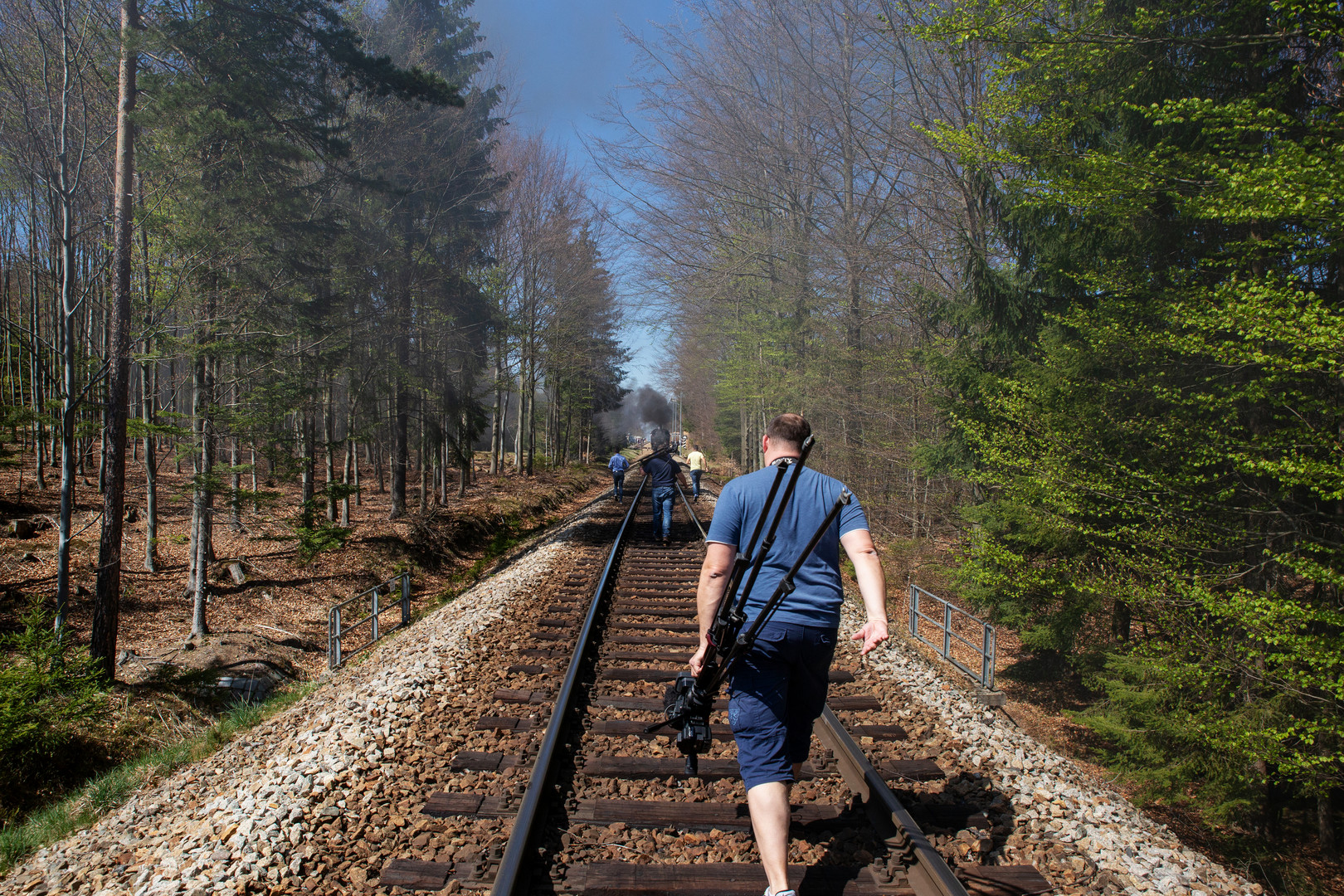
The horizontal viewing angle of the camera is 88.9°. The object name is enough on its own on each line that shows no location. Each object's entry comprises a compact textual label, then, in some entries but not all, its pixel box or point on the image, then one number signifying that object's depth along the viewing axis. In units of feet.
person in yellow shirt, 55.98
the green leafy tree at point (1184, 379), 20.65
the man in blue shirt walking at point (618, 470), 72.33
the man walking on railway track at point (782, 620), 9.52
